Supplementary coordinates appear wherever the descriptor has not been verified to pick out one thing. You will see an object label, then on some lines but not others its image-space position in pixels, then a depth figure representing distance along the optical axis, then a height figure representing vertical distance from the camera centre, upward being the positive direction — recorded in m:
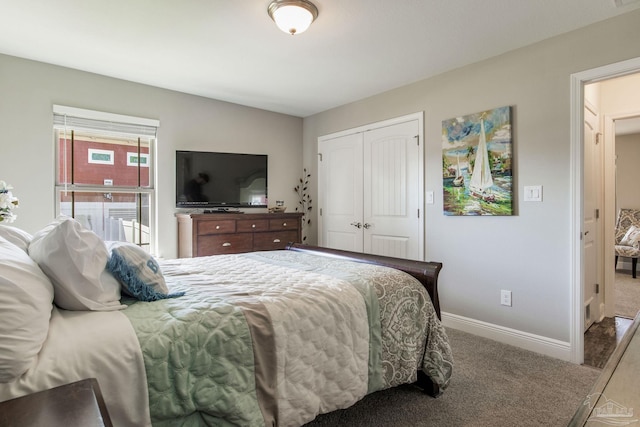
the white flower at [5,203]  1.95 +0.05
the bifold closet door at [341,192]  4.23 +0.26
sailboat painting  2.85 +0.42
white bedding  1.01 -0.45
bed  1.05 -0.45
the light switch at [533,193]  2.69 +0.15
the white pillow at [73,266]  1.21 -0.19
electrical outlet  2.87 -0.70
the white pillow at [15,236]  1.41 -0.10
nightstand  0.71 -0.43
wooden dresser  3.58 -0.22
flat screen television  3.82 +0.37
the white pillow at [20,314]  0.91 -0.29
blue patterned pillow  1.41 -0.25
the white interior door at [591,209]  2.96 +0.03
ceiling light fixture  2.14 +1.24
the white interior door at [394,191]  3.57 +0.23
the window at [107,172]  3.30 +0.40
